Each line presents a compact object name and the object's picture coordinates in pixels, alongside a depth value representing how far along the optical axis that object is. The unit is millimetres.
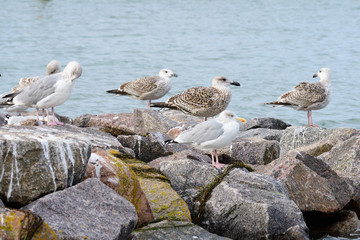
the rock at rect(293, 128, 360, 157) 20906
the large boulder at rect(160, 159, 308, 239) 13414
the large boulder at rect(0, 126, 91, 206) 11367
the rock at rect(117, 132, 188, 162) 17922
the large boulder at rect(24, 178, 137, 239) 10734
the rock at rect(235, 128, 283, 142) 24266
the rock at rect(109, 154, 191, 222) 13187
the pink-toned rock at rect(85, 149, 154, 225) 12672
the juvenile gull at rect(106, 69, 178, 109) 27547
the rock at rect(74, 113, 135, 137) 23391
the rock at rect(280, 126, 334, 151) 23453
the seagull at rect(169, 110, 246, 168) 16172
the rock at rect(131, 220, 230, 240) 11977
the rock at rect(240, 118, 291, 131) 27125
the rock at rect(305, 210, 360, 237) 15957
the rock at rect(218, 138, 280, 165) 19016
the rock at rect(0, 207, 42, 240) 9797
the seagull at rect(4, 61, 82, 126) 18391
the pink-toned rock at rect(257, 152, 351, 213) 15820
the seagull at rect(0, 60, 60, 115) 25031
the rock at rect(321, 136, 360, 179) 18719
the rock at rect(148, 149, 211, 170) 16625
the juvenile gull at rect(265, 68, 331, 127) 26141
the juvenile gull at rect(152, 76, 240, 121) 22536
